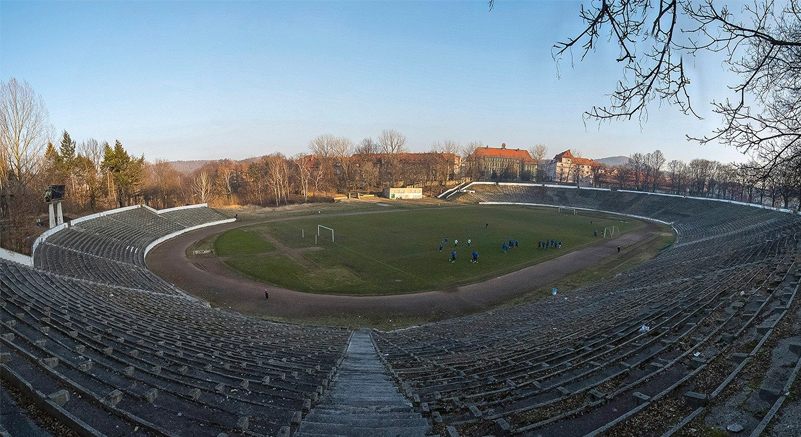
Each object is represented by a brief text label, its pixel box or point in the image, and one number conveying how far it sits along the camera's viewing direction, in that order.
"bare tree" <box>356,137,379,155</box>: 132.00
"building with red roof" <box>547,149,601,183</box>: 138.31
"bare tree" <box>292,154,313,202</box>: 90.39
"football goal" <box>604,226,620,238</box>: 49.57
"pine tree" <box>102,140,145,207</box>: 58.00
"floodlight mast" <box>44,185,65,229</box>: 33.47
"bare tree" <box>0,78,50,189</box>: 39.88
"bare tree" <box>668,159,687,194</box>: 97.47
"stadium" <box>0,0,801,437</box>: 6.55
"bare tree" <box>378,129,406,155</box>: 125.44
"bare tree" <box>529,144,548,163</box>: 150.50
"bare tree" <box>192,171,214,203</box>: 78.15
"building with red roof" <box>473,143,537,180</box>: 121.38
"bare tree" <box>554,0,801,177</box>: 4.53
